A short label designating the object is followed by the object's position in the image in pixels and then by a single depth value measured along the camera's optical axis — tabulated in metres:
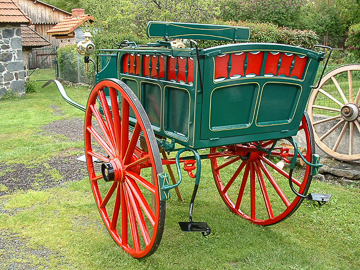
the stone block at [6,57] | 10.43
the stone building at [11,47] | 10.36
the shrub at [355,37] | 9.06
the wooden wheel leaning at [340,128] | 5.08
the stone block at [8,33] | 10.38
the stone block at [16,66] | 10.67
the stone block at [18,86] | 10.92
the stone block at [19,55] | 10.76
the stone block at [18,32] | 10.66
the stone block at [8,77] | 10.71
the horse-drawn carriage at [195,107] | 2.42
